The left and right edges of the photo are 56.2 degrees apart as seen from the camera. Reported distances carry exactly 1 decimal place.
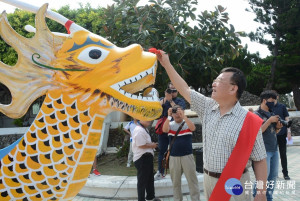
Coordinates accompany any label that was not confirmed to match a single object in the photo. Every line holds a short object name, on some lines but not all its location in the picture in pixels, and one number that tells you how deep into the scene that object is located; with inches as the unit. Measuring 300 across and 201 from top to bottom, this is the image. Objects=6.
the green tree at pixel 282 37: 676.1
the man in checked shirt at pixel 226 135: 73.7
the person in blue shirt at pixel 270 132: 162.9
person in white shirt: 162.2
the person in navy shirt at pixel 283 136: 210.0
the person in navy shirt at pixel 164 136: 193.9
